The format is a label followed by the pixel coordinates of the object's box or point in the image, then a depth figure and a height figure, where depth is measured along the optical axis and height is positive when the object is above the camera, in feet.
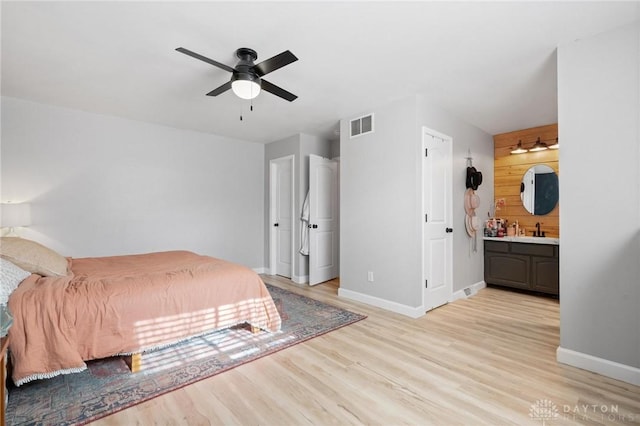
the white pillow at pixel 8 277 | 5.73 -1.27
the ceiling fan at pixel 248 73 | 7.41 +3.58
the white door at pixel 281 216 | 17.24 -0.12
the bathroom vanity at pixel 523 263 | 13.09 -2.36
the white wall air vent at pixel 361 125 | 12.50 +3.77
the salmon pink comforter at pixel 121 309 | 6.02 -2.25
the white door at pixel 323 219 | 15.51 -0.30
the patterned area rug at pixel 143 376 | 5.75 -3.74
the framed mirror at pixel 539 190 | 14.37 +1.11
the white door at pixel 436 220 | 11.42 -0.29
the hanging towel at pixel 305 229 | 15.80 -0.81
